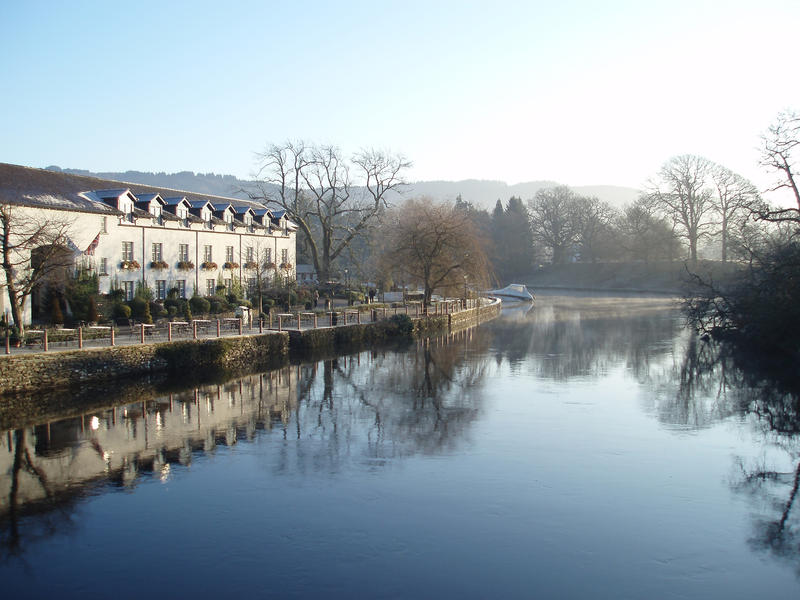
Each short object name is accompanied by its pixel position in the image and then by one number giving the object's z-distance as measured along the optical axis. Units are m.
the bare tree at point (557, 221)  82.31
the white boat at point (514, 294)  64.44
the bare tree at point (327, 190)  47.62
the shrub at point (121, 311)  25.64
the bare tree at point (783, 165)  23.89
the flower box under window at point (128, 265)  29.06
